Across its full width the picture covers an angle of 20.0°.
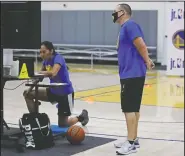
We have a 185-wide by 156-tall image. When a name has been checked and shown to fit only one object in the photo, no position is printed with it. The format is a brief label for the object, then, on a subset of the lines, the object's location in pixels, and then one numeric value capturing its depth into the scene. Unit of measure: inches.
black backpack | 235.5
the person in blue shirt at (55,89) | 260.2
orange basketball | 245.1
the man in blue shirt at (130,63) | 220.0
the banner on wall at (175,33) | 594.2
